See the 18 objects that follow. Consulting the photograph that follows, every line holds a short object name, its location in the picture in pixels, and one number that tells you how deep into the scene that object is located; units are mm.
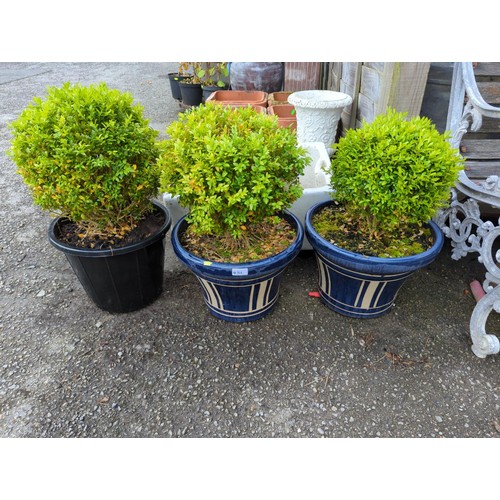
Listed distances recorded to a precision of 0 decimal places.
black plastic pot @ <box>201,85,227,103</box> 5832
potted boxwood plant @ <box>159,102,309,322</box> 1759
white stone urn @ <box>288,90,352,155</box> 3303
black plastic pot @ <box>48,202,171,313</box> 2074
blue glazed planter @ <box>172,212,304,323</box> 1944
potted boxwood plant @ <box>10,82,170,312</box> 1827
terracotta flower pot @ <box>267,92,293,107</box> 4781
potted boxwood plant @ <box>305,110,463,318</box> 1852
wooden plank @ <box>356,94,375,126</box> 3104
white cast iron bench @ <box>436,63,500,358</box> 1991
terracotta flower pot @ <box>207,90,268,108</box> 4828
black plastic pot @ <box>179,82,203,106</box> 6142
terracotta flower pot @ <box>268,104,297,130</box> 4426
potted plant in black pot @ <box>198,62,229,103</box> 5863
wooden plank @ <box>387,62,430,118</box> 2637
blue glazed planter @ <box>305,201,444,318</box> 1951
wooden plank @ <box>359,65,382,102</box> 2924
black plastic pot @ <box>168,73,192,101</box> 6547
